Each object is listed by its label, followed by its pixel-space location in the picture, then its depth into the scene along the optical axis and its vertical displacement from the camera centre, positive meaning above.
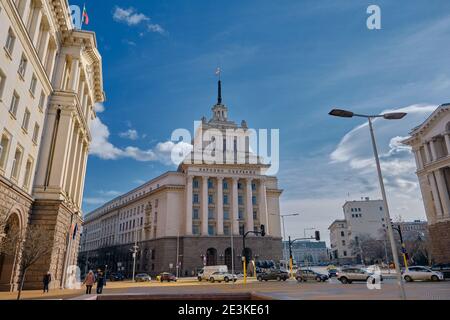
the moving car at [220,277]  44.94 -1.64
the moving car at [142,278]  55.94 -1.94
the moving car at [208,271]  47.58 -0.88
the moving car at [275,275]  43.03 -1.50
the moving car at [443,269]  33.22 -0.96
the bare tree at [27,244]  18.95 +1.51
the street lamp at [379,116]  14.42 +6.61
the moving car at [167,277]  51.97 -1.76
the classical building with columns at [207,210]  69.94 +12.33
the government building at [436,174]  47.59 +12.93
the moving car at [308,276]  37.97 -1.53
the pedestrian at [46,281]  23.95 -0.88
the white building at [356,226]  130.75 +14.19
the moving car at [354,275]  32.07 -1.34
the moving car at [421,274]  31.44 -1.32
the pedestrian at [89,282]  22.83 -0.98
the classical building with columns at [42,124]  21.58 +11.61
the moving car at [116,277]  67.19 -2.00
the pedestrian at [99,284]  24.07 -1.20
